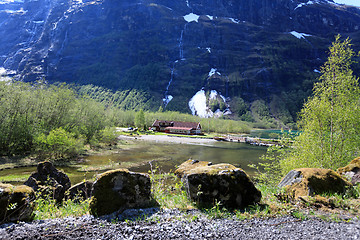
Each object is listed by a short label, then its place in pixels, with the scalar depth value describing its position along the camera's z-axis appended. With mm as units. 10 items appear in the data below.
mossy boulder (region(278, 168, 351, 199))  8461
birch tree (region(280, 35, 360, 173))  13344
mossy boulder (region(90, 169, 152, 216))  7242
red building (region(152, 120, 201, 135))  131375
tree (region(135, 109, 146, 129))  130163
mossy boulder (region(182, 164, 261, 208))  7868
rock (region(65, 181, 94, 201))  12336
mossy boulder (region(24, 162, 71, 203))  12016
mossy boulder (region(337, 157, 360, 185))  10519
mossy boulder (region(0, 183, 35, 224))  6387
